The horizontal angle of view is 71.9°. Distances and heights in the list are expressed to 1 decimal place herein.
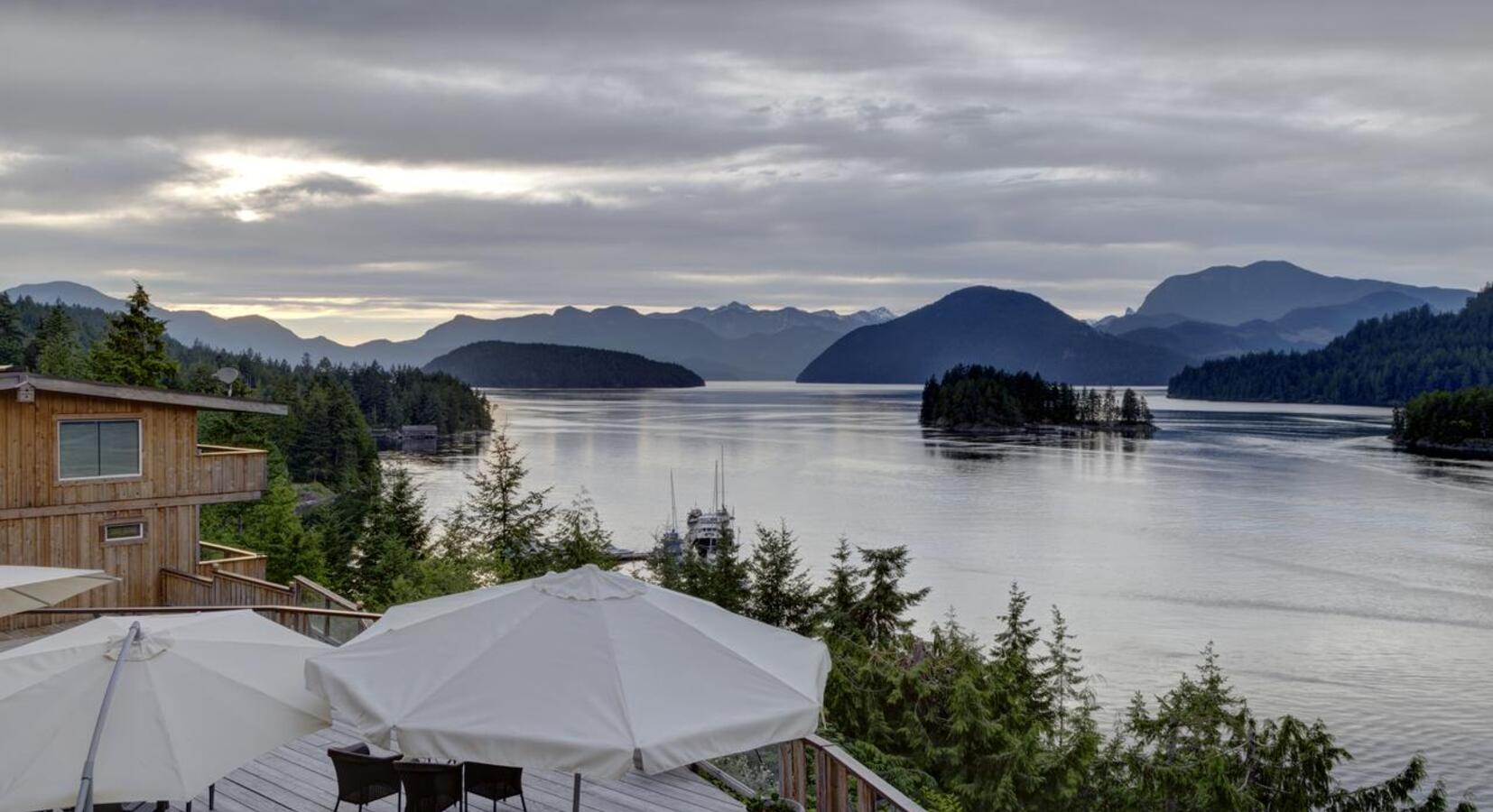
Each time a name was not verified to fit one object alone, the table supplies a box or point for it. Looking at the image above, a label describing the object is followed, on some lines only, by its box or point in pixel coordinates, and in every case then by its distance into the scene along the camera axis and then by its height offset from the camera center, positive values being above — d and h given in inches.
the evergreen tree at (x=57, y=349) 2669.8 +103.6
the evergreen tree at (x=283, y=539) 1475.1 -234.3
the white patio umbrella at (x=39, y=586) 376.5 -76.1
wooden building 634.2 -69.2
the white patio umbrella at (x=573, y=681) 202.5 -63.2
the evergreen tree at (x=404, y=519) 1595.7 -210.4
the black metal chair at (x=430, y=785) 254.7 -99.9
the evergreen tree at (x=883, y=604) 1055.0 -224.5
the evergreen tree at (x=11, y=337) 3206.0 +156.6
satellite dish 817.8 +7.8
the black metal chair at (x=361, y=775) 259.0 -99.0
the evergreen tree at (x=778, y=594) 1189.7 -242.9
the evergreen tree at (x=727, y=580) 1186.0 -229.7
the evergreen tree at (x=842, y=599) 1043.9 -226.4
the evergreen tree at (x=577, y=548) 1230.9 -200.9
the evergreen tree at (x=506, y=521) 1421.0 -200.5
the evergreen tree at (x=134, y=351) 1765.5 +59.7
